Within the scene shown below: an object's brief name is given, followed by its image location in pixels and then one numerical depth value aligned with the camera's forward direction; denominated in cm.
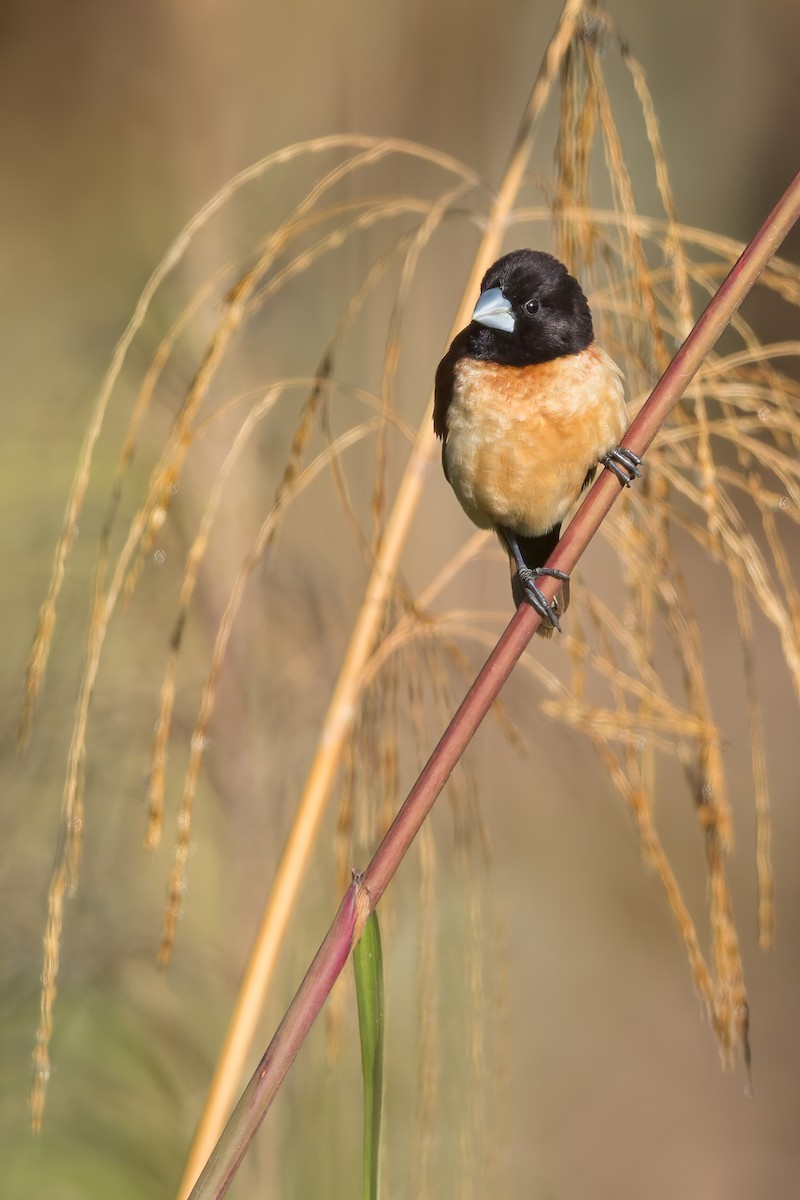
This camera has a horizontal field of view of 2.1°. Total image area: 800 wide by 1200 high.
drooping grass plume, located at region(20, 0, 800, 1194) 488
